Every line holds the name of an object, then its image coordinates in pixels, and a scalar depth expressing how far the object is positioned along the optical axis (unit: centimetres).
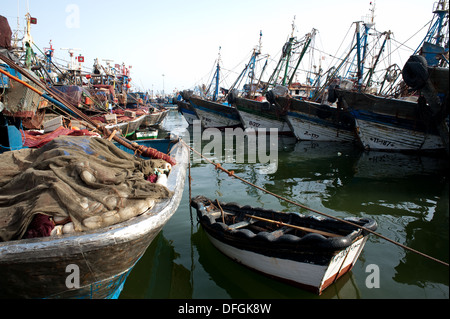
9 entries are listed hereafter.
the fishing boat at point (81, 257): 286
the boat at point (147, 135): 1691
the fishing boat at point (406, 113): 1148
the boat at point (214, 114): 2634
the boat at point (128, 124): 1671
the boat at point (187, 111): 3136
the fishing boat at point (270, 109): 2150
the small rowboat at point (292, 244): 402
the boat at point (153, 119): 2732
